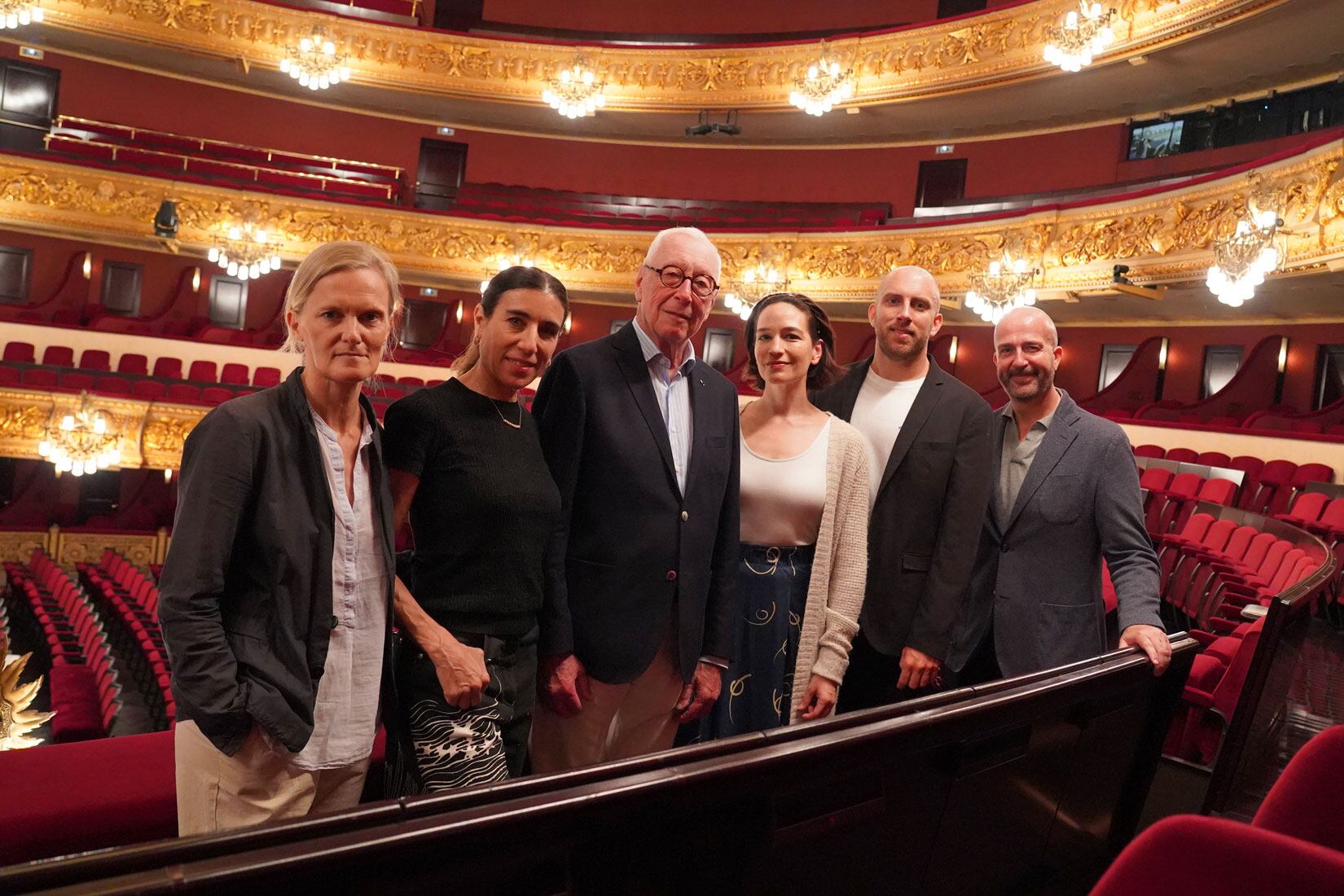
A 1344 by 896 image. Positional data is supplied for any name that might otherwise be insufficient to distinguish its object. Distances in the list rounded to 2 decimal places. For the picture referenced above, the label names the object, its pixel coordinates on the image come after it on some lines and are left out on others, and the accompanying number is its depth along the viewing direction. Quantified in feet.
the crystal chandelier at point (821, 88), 40.73
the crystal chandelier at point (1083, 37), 31.32
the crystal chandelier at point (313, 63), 42.22
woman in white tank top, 6.43
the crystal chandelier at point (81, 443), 34.65
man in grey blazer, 6.75
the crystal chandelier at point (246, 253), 41.29
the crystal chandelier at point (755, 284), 41.86
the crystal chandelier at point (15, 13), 38.42
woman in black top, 4.77
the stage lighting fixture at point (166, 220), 40.06
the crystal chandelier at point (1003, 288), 33.24
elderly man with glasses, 5.66
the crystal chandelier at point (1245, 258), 23.91
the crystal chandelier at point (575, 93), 44.34
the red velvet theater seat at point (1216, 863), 3.05
